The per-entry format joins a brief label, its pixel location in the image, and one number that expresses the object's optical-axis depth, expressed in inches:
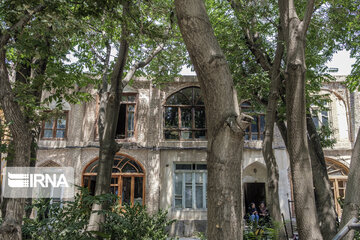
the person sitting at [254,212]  489.1
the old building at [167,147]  565.8
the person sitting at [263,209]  538.1
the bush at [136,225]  237.3
